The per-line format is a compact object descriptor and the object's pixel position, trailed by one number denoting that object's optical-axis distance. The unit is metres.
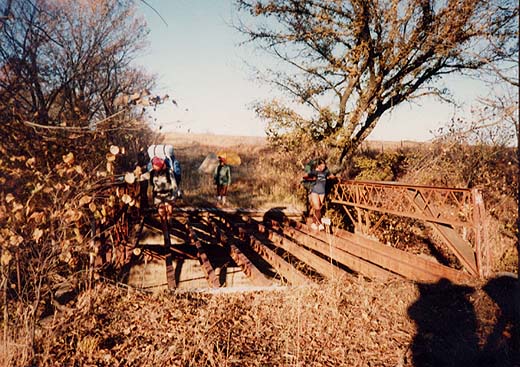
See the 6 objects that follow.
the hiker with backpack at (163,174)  8.16
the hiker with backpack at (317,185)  8.96
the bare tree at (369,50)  9.94
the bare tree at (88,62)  14.43
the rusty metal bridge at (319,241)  5.45
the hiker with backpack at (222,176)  11.85
